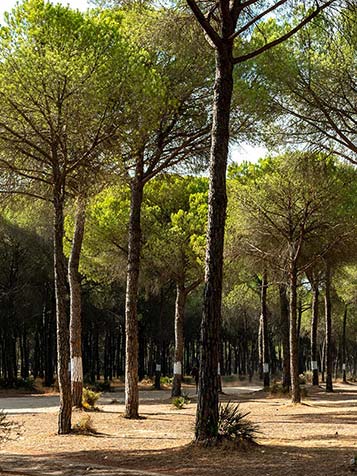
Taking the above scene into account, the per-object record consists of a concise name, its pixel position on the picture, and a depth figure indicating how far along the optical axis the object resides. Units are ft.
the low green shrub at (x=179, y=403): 56.03
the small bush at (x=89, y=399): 52.10
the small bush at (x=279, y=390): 72.43
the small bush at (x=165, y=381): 112.37
